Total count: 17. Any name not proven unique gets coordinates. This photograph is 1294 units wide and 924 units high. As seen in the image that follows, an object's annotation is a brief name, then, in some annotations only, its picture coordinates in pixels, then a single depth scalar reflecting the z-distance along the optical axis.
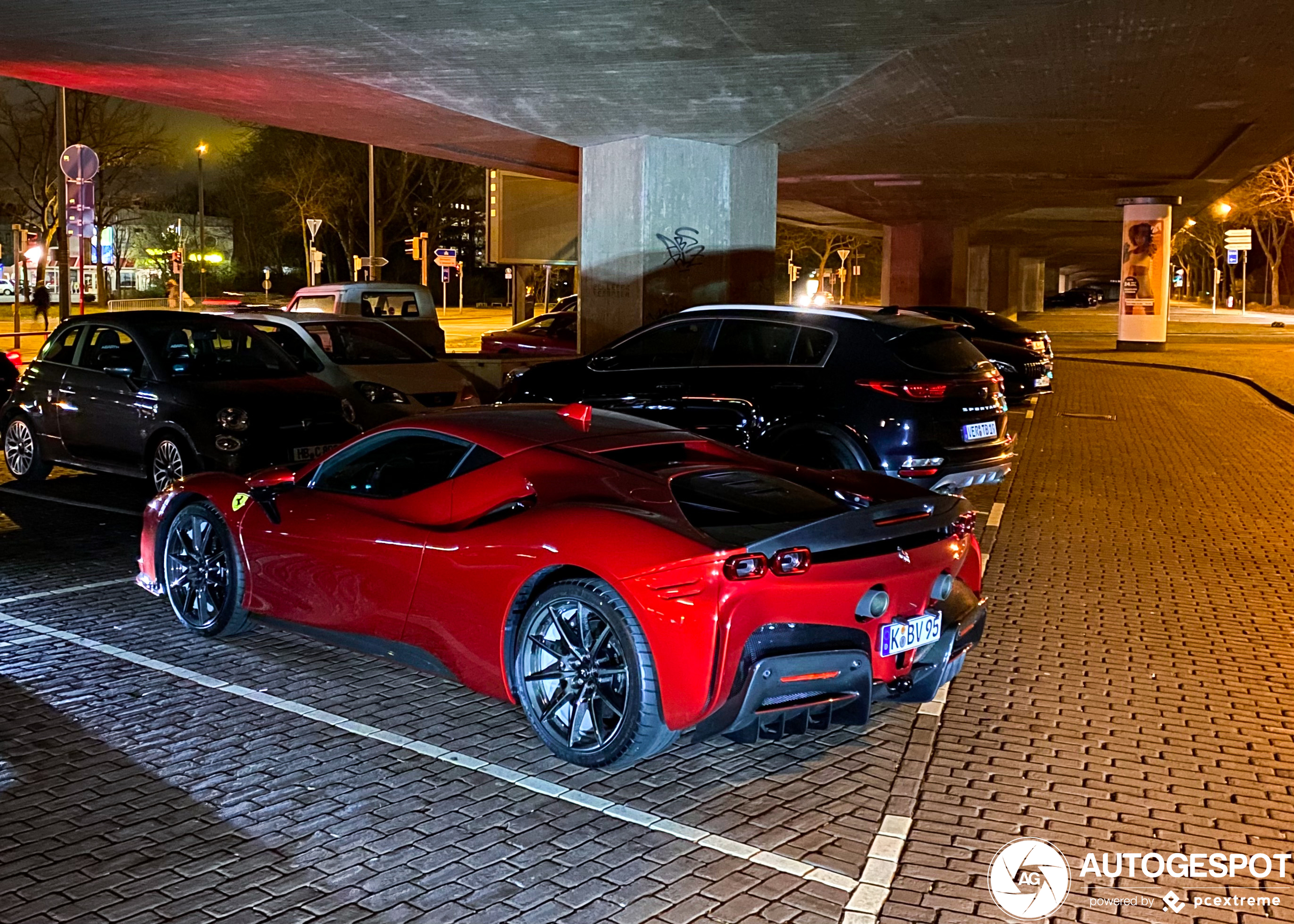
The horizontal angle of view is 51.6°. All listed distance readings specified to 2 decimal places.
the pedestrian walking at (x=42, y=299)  37.47
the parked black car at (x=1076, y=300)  96.75
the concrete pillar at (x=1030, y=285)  83.50
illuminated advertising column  36.22
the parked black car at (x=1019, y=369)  21.00
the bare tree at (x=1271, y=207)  50.62
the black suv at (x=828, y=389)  10.38
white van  20.34
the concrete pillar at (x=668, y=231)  19.56
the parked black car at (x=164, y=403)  11.10
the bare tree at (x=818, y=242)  85.38
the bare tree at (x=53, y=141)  49.75
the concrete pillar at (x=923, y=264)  45.94
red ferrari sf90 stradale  4.93
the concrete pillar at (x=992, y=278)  67.50
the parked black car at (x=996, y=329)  22.25
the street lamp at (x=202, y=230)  58.06
